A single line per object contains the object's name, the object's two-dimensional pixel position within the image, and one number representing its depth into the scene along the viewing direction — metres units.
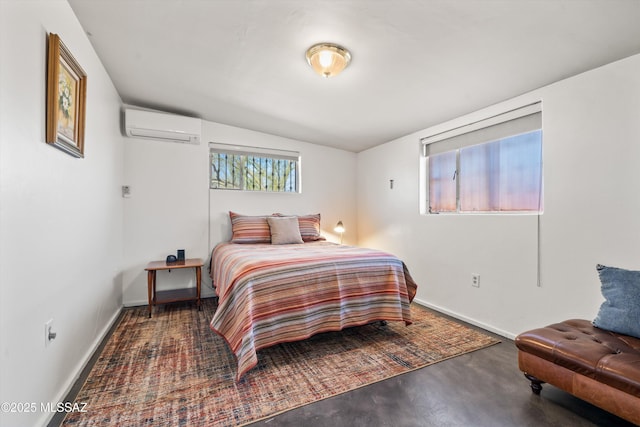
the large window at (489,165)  2.42
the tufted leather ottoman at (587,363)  1.30
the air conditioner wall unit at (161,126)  3.16
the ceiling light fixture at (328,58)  1.97
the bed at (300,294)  1.96
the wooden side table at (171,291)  2.95
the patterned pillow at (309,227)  3.84
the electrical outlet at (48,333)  1.44
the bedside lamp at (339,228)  4.31
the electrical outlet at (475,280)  2.76
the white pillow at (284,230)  3.52
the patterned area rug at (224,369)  1.54
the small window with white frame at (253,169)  3.88
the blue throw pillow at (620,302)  1.59
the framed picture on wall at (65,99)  1.48
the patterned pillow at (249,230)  3.56
